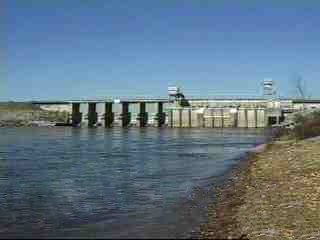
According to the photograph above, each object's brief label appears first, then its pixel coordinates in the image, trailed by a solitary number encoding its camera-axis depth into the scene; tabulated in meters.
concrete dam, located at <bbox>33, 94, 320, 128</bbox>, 197.25
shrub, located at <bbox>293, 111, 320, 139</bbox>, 74.22
